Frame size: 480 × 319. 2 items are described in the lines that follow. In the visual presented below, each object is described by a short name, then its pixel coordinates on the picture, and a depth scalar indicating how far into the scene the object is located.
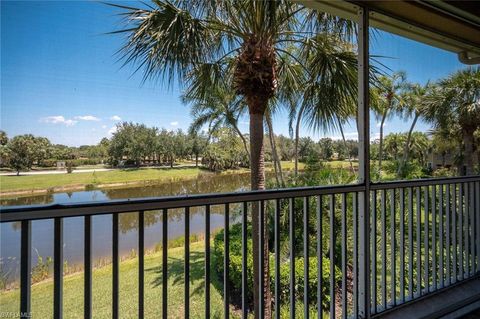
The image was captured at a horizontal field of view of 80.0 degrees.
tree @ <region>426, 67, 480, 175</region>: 5.22
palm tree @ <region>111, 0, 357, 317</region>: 2.67
